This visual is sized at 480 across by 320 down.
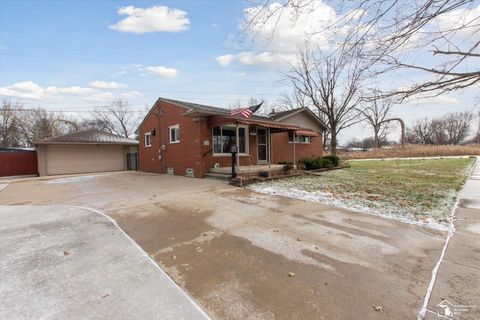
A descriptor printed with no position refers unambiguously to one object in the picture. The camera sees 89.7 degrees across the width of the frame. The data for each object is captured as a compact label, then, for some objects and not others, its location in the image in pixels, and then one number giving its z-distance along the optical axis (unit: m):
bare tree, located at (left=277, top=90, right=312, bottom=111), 25.43
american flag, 9.85
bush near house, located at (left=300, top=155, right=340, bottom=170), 13.61
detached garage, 17.89
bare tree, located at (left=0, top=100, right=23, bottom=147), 32.44
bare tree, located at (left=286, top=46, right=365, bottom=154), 19.62
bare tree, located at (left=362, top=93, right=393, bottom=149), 37.84
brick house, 11.13
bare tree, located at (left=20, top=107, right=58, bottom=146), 34.12
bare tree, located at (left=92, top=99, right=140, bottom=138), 41.50
